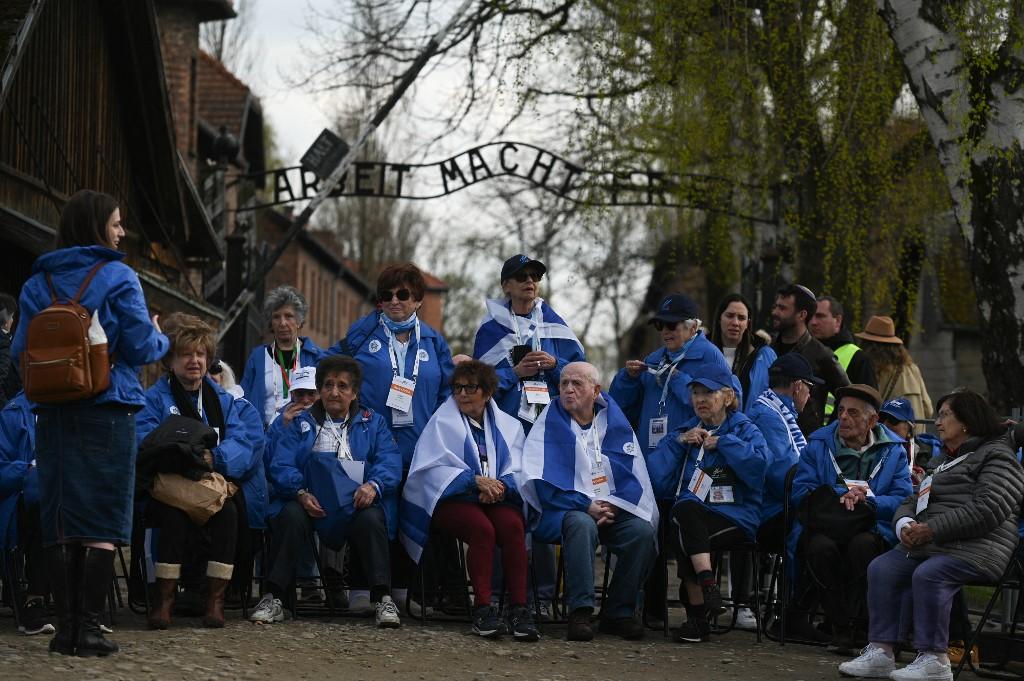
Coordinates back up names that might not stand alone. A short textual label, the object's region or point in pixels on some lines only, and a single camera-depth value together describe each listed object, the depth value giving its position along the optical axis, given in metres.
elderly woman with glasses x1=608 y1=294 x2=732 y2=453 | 9.98
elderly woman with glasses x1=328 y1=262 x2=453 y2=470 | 10.08
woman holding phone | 10.09
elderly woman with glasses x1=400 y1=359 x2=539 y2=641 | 9.11
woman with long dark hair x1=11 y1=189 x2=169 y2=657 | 7.40
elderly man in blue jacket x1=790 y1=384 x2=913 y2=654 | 8.95
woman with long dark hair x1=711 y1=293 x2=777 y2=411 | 10.32
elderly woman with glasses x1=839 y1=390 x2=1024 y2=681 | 8.05
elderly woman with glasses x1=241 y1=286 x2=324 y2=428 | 10.39
